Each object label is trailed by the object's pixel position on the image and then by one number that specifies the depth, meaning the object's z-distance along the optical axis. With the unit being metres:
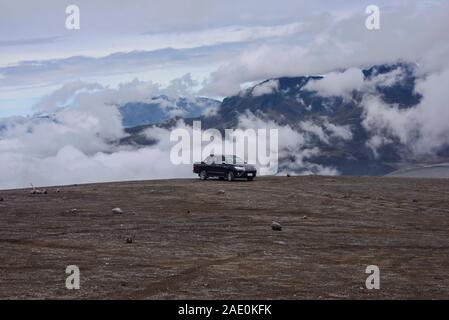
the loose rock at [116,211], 27.53
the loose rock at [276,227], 23.62
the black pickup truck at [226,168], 44.41
